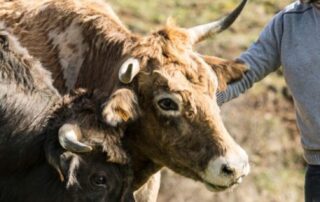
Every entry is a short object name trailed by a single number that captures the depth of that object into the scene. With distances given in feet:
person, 50.72
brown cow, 53.57
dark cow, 50.08
